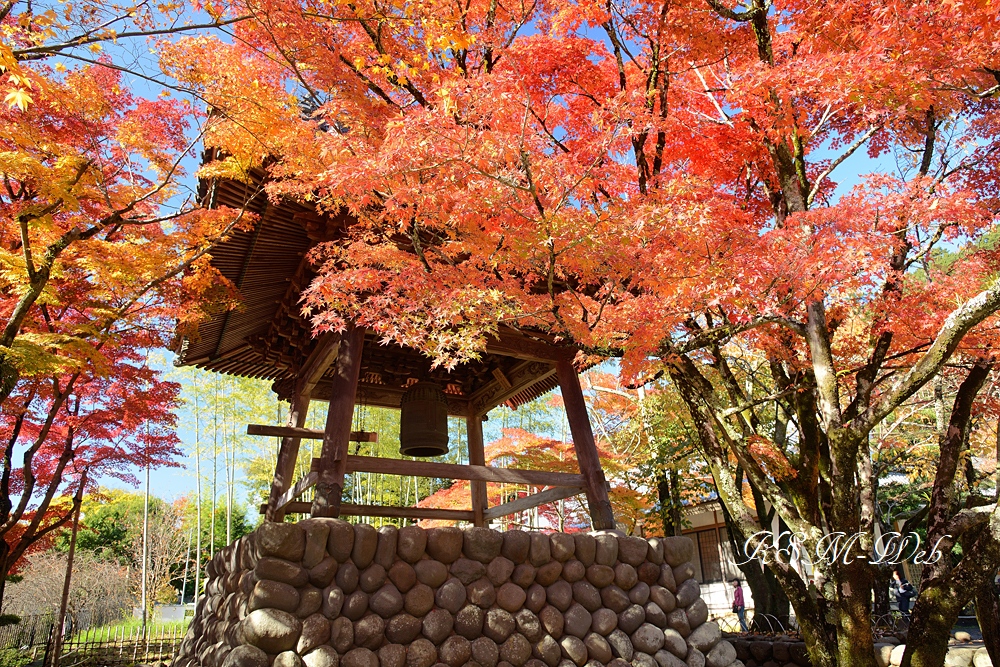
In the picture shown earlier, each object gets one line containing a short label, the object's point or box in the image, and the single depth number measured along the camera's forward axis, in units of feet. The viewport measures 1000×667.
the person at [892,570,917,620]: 42.70
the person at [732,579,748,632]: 41.68
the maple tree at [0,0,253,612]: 17.03
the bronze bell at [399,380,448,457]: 20.48
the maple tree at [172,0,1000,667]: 14.84
